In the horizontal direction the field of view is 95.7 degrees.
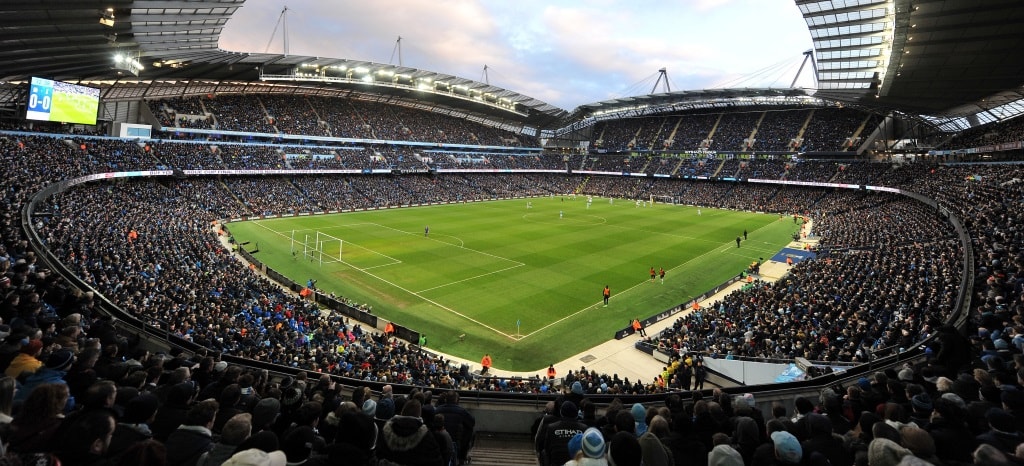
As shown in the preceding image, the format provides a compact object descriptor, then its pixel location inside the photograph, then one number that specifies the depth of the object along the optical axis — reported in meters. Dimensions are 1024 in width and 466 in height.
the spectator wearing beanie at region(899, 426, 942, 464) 4.03
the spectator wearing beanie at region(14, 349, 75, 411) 5.17
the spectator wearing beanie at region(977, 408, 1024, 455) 4.75
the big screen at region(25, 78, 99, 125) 35.58
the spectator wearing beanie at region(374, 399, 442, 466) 4.41
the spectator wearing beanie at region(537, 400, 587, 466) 5.04
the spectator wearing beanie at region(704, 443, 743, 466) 4.25
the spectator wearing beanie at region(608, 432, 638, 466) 3.96
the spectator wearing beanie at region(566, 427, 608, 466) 4.00
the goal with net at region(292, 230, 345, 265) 35.31
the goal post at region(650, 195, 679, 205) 78.22
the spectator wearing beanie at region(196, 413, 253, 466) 3.97
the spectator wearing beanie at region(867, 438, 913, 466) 3.78
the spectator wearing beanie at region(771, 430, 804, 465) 4.27
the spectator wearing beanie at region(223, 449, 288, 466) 3.53
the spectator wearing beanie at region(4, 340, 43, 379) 5.36
